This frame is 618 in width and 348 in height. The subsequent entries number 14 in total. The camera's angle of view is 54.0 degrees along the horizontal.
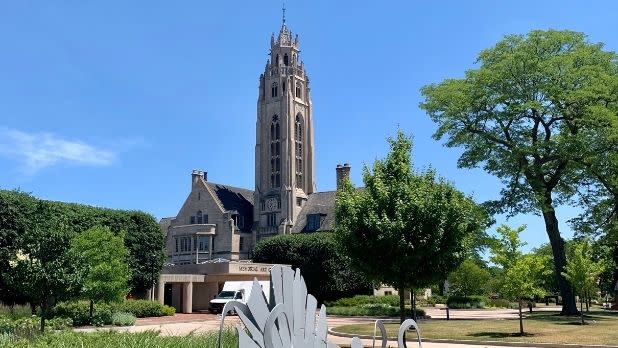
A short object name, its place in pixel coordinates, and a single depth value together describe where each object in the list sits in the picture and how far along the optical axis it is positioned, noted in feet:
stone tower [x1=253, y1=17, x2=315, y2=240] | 264.52
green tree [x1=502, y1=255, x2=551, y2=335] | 76.95
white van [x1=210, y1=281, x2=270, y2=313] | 138.17
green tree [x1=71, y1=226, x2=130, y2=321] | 96.68
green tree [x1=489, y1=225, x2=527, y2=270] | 77.87
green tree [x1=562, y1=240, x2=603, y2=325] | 96.84
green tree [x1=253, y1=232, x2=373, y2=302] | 181.68
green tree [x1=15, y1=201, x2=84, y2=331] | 68.64
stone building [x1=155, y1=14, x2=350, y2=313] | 252.42
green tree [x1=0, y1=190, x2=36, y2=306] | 108.06
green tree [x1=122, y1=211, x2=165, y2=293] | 137.59
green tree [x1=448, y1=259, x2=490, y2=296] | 187.93
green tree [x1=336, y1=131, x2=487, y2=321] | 68.95
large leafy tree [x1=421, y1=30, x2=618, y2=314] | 116.57
